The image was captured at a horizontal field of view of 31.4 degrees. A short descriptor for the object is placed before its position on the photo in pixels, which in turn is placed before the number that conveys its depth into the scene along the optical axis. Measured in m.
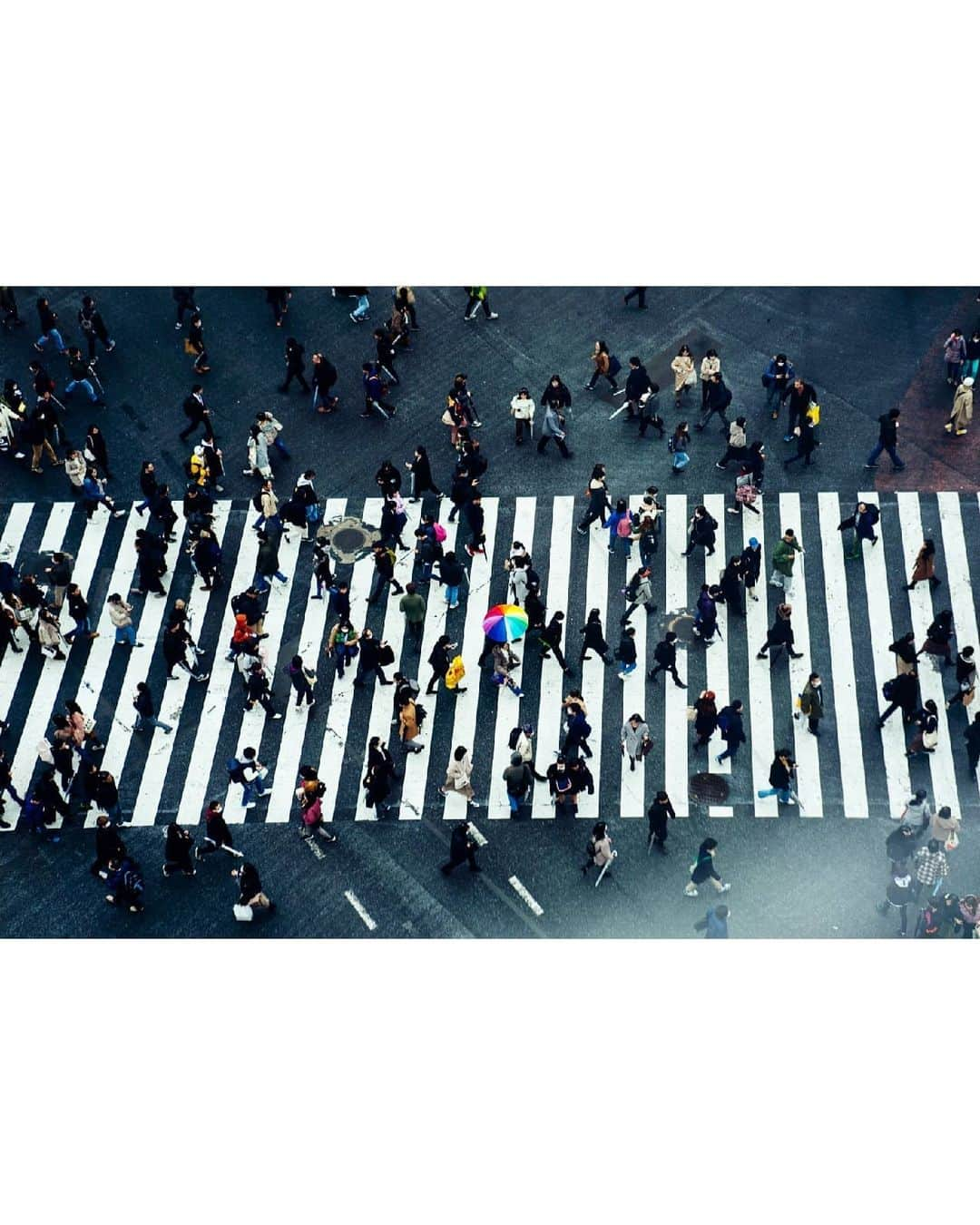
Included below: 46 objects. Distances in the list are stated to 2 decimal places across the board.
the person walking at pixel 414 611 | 31.98
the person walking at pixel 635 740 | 29.64
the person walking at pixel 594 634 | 30.94
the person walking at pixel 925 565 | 32.16
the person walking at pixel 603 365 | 36.56
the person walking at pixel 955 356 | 35.97
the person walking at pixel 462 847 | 28.44
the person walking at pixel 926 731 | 29.33
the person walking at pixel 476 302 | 39.00
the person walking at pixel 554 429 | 35.25
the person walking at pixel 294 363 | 36.91
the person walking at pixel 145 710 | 30.67
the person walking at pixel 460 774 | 29.08
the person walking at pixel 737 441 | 34.44
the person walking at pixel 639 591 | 32.12
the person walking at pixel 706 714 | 29.72
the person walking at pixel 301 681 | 30.80
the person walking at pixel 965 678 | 30.00
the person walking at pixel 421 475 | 34.53
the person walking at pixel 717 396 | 35.59
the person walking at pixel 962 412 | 35.19
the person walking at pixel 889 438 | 34.22
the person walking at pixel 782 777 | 28.91
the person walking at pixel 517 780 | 29.03
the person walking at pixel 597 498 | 33.50
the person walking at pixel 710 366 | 35.44
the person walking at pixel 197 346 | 38.16
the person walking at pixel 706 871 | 27.71
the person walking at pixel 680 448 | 34.69
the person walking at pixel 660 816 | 28.14
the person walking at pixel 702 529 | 32.97
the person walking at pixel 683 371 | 36.09
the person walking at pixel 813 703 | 30.03
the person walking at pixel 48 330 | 38.00
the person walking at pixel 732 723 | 29.23
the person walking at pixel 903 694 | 30.03
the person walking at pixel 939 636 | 30.92
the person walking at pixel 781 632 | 30.72
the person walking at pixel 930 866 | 27.94
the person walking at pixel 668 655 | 30.72
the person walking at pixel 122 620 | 32.06
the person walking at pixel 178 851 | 28.38
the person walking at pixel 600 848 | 27.98
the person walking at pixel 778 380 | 35.62
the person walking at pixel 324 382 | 36.47
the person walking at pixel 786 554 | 32.38
